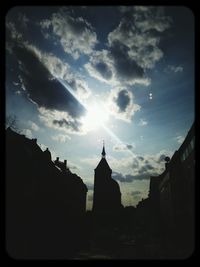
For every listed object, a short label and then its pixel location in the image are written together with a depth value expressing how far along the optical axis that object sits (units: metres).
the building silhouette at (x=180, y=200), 21.83
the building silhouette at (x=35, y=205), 19.92
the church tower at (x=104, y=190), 69.44
